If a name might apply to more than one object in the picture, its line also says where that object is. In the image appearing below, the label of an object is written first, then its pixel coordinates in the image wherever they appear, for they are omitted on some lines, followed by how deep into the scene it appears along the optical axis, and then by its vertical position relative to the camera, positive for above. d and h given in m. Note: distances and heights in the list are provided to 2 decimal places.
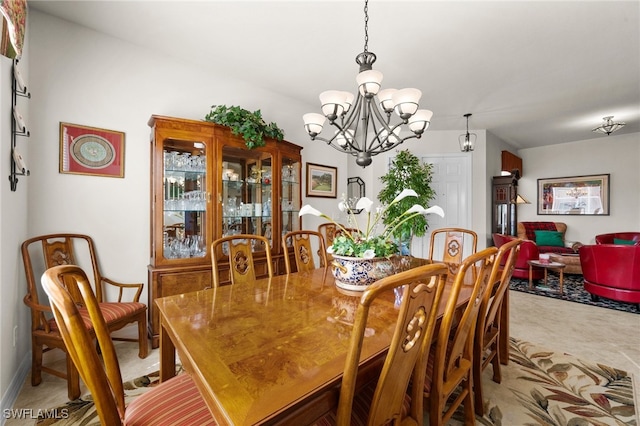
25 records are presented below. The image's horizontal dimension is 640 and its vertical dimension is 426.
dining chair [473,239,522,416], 1.34 -0.61
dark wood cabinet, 5.05 +0.18
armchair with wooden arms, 1.78 -0.65
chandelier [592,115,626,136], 4.51 +1.44
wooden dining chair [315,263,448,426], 0.69 -0.39
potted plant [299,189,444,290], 1.53 -0.24
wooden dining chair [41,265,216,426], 0.69 -0.47
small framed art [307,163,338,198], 3.90 +0.47
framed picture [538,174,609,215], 5.78 +0.40
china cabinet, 2.33 +0.13
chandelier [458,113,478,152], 4.42 +1.27
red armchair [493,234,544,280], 4.37 -0.70
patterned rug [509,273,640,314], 3.55 -1.15
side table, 3.93 -0.75
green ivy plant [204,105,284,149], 2.56 +0.85
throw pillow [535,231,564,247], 5.75 -0.53
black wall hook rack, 1.71 +0.54
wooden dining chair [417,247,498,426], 1.06 -0.62
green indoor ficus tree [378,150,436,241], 4.23 +0.37
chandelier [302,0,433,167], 1.79 +0.73
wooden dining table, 0.71 -0.45
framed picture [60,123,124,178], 2.18 +0.50
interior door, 5.04 +0.37
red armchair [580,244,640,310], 3.19 -0.69
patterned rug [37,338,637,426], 1.61 -1.18
